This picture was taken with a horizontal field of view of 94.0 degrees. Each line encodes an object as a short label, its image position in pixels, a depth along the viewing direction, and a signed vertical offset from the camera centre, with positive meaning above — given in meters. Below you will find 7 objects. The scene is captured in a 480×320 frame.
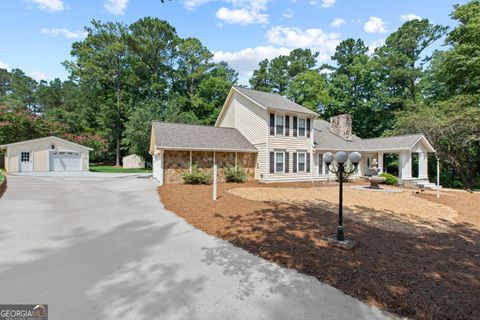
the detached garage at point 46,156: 23.09 +0.64
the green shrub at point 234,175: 15.45 -0.88
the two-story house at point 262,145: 14.95 +1.30
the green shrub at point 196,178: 13.94 -0.99
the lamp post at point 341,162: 4.92 +0.02
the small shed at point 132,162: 35.09 -0.02
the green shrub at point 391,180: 17.36 -1.31
